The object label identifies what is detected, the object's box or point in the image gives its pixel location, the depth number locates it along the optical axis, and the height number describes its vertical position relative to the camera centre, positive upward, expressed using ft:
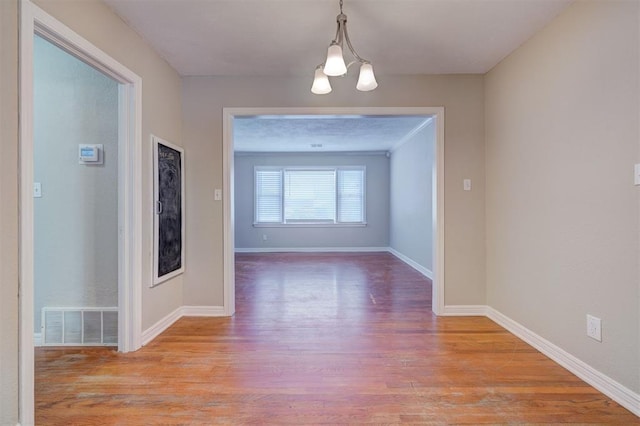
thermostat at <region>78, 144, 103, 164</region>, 8.25 +1.54
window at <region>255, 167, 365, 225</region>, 26.76 +1.43
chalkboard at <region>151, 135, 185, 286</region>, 9.01 +0.09
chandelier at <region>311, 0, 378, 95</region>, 6.52 +3.13
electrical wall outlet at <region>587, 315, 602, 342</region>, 6.42 -2.33
